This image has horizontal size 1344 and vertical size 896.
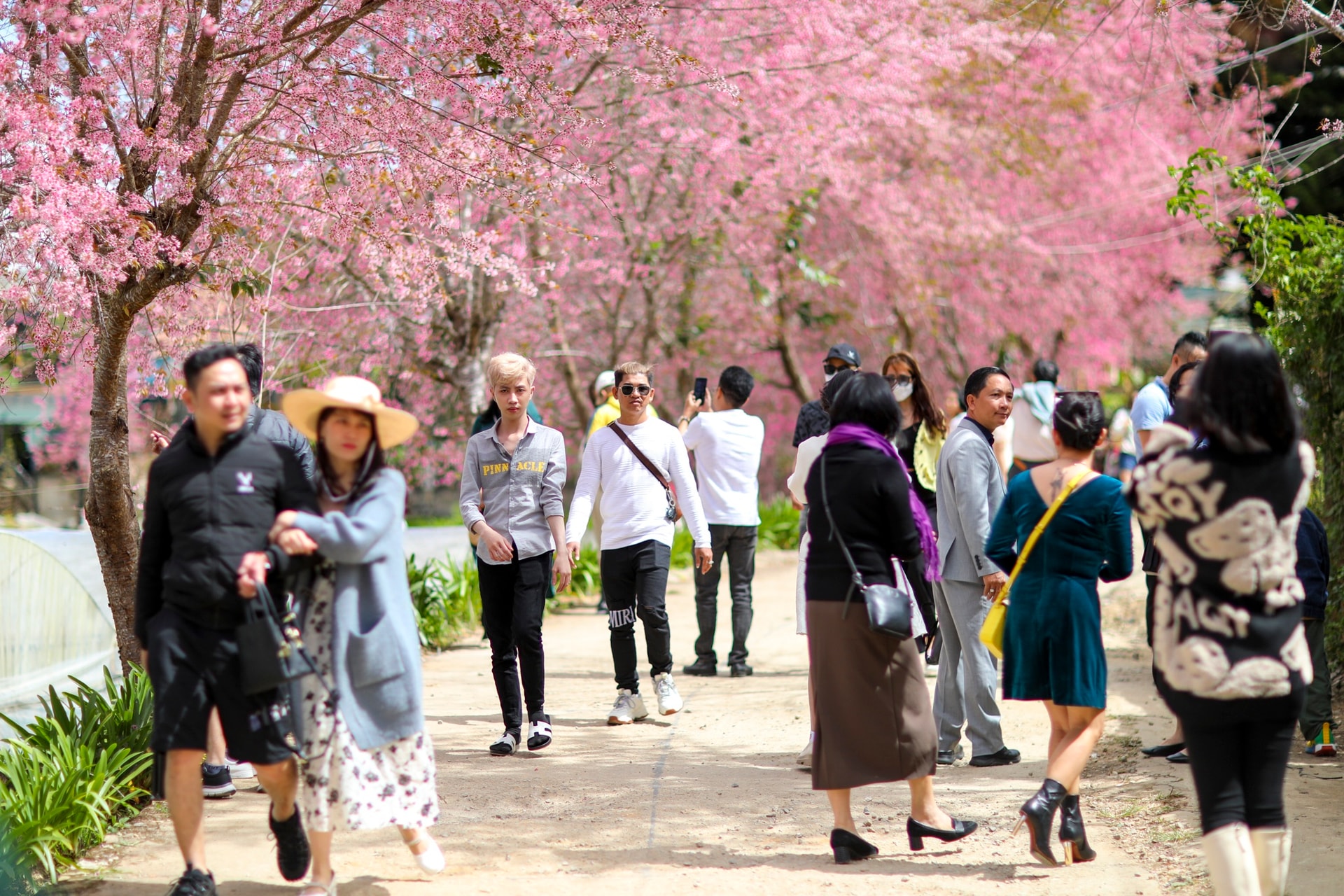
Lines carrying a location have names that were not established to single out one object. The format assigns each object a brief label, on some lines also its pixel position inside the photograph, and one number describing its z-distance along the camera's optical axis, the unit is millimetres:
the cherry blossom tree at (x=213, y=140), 10883
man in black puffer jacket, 7645
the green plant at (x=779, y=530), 33219
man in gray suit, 11797
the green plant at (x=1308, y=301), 12953
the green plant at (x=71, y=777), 8852
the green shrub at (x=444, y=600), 19969
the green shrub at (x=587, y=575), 25187
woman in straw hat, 7922
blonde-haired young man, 12516
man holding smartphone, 17234
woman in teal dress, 9102
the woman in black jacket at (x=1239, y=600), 6715
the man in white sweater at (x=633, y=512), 13961
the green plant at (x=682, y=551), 28906
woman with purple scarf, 9023
